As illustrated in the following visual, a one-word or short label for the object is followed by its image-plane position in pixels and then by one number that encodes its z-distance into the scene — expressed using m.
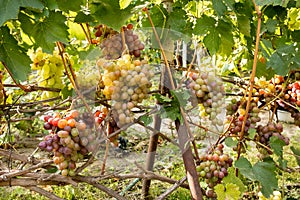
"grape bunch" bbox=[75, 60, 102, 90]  1.91
